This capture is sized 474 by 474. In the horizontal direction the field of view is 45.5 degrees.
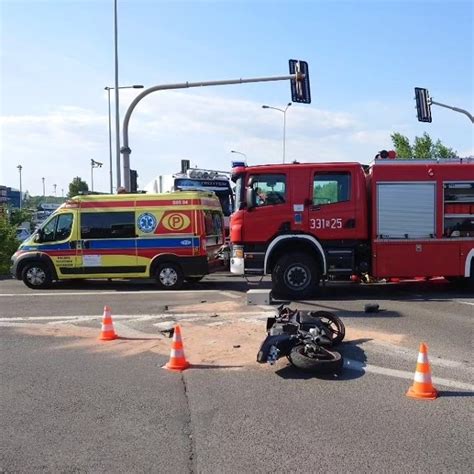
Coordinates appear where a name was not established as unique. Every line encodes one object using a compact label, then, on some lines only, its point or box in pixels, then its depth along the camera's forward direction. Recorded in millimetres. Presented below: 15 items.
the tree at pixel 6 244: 18906
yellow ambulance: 14023
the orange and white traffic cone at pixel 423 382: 5539
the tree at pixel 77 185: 85888
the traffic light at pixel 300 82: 19488
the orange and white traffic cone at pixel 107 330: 8352
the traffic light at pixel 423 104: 29312
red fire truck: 11984
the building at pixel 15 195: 114362
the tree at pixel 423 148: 46406
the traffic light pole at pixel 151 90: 18969
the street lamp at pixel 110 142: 41125
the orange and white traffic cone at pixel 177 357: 6672
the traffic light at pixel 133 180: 20262
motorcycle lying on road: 6320
